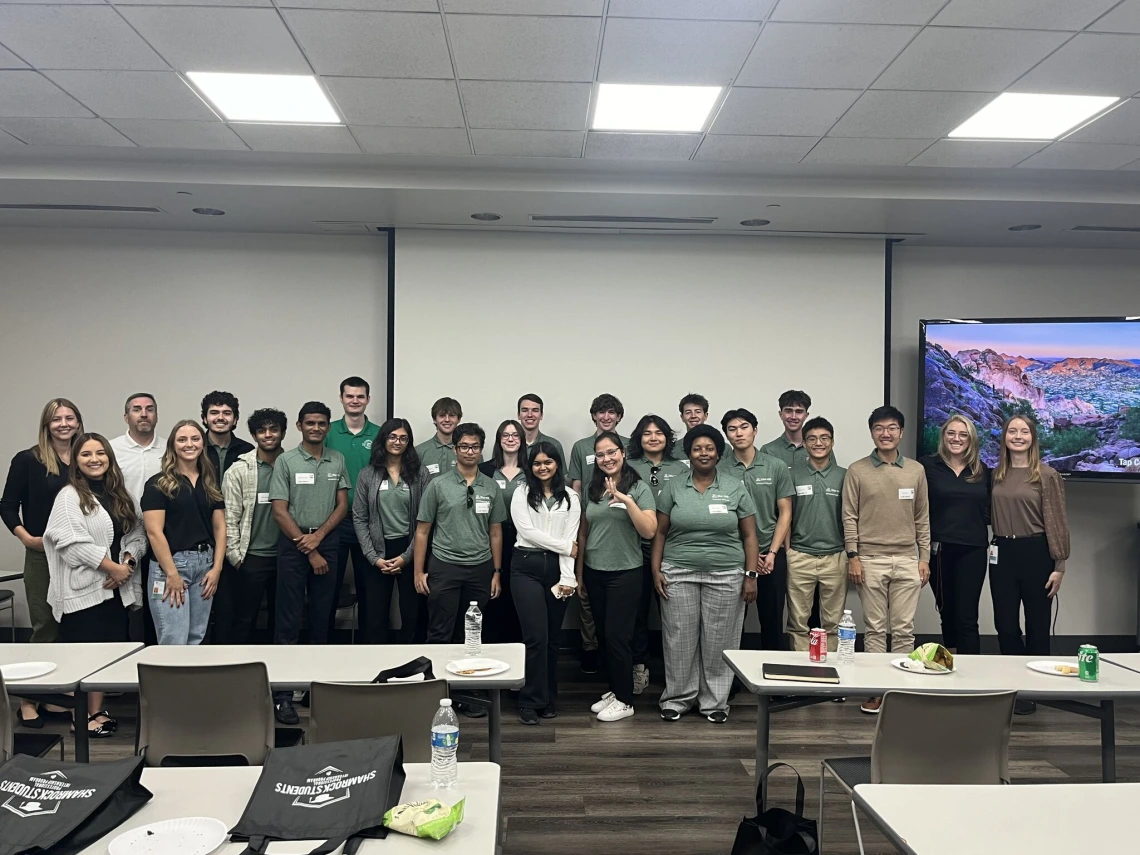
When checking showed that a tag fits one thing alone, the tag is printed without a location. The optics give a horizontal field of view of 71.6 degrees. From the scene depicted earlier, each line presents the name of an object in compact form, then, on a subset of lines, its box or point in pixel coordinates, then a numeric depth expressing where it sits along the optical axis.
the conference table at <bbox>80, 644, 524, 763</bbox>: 2.77
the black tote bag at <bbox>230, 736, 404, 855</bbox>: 1.69
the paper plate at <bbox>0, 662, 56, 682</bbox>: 2.77
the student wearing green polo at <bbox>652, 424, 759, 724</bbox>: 4.35
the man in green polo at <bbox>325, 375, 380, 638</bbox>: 5.28
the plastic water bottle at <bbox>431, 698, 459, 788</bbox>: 1.97
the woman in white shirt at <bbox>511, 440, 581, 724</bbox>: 4.32
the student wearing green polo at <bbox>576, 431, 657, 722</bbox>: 4.41
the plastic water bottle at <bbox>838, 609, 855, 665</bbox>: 3.14
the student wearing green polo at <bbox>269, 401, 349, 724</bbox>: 4.46
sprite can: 2.90
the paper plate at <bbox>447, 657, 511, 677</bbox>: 2.85
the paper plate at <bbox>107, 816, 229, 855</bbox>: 1.64
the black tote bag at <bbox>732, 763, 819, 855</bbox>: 2.23
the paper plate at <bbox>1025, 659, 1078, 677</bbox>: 3.04
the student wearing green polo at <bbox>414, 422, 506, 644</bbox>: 4.35
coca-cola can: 3.12
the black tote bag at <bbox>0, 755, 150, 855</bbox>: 1.63
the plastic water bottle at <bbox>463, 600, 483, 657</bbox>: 3.12
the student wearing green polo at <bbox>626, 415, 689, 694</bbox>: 4.77
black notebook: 2.88
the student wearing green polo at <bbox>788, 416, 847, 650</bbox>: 4.83
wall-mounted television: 5.59
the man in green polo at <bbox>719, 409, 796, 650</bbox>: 4.81
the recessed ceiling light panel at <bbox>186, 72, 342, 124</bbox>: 3.66
